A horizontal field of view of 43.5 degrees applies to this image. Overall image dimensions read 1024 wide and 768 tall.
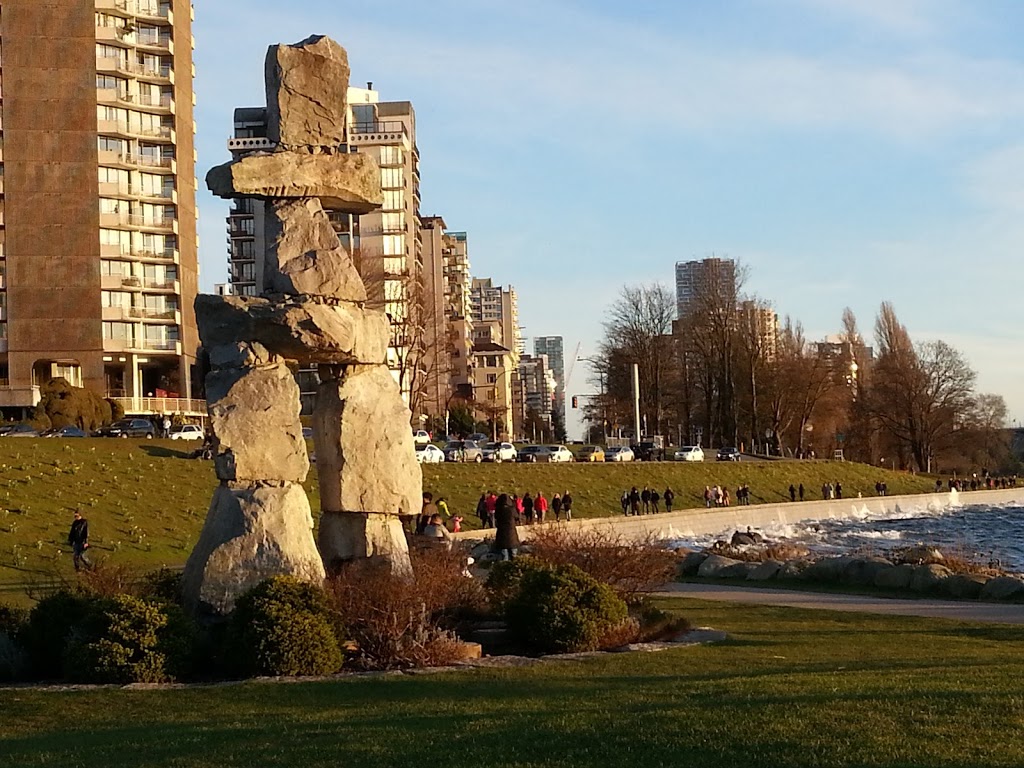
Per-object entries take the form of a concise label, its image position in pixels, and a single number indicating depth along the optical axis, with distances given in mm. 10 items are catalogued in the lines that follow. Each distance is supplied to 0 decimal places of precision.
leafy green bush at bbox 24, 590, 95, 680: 14109
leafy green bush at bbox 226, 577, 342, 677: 13500
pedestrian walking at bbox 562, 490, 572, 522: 47844
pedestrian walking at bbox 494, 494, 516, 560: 25719
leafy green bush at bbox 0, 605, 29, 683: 13938
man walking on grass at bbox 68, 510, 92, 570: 28078
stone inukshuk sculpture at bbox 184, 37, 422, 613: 14812
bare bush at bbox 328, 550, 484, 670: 14055
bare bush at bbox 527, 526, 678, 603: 17609
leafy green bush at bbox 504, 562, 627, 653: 14961
